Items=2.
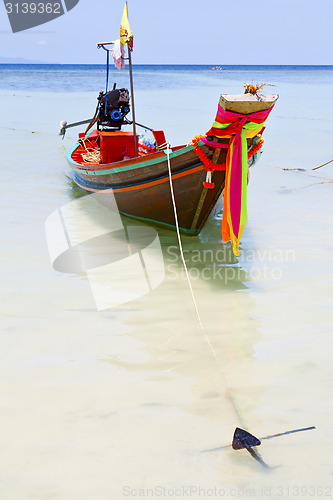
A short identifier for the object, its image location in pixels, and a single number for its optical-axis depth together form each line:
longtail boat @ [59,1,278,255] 4.80
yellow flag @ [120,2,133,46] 6.14
